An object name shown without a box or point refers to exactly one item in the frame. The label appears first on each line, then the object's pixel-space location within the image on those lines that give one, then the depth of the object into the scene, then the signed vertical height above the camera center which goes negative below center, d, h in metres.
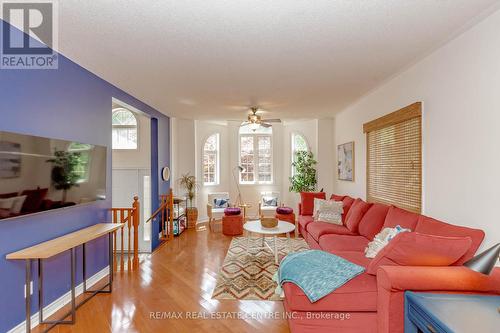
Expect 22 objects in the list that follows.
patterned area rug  2.92 -1.51
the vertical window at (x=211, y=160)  7.07 +0.20
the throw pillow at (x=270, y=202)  7.13 -1.02
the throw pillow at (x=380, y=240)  2.60 -0.80
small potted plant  6.16 -0.67
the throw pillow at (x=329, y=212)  4.28 -0.79
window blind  2.96 +0.12
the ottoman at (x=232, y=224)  5.56 -1.29
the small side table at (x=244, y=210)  6.56 -1.22
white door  5.37 -0.43
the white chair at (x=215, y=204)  6.65 -1.03
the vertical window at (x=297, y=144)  7.04 +0.65
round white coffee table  3.95 -1.04
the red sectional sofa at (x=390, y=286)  1.77 -0.89
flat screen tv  1.98 -0.07
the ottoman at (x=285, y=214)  5.60 -1.10
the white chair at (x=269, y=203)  7.05 -1.05
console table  2.06 -0.74
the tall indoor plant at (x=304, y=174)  6.31 -0.18
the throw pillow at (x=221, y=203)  6.79 -1.00
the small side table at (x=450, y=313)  1.41 -0.89
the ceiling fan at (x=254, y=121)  4.74 +0.89
